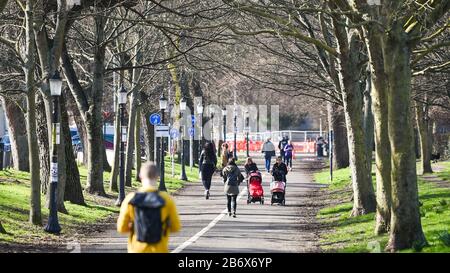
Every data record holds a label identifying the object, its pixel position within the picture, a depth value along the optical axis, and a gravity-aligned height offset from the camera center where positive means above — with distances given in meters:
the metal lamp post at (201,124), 53.22 +1.13
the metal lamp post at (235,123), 68.65 +1.40
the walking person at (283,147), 57.28 -0.20
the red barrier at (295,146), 87.00 -0.24
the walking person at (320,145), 76.00 -0.17
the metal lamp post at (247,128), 69.78 +1.08
